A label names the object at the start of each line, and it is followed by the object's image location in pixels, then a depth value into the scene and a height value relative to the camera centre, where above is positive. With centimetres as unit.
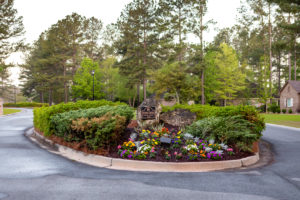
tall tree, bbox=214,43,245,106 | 3991 +501
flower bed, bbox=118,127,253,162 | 721 -151
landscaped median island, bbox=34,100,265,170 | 746 -123
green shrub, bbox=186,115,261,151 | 827 -102
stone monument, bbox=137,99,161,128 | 1189 -56
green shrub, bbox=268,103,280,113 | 3677 -83
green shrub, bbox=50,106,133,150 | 777 -84
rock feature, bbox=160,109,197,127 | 1212 -75
